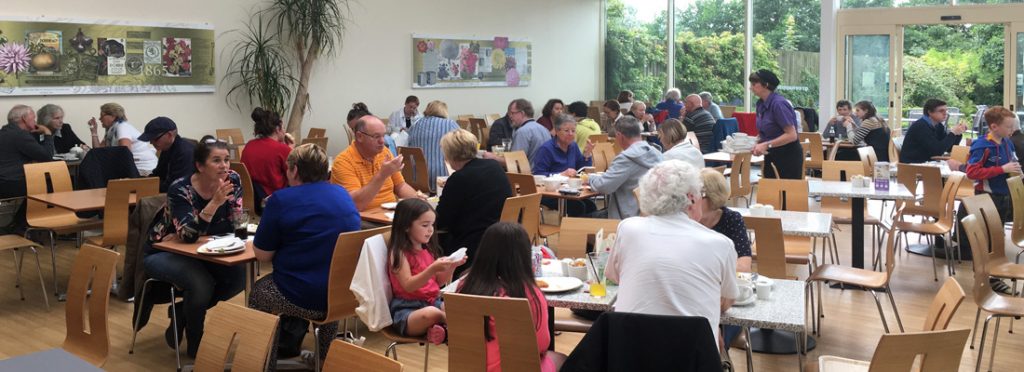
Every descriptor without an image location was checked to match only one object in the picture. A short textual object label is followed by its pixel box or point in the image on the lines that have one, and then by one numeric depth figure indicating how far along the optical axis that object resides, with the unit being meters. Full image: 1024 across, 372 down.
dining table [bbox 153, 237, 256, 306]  4.74
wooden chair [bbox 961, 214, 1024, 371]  4.75
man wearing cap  6.63
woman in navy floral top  4.98
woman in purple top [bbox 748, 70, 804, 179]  8.07
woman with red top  7.17
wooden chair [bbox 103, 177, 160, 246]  6.47
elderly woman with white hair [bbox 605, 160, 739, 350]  3.26
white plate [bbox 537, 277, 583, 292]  3.88
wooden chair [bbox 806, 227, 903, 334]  5.08
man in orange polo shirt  5.90
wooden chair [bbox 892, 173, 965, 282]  6.81
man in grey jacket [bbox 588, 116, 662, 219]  6.44
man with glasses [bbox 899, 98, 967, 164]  8.96
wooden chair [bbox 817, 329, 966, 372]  2.87
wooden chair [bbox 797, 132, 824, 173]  10.78
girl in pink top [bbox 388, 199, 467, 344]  4.20
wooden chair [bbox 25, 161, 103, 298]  7.05
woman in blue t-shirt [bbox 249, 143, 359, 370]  4.46
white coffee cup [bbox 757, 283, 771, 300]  3.80
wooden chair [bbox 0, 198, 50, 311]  6.33
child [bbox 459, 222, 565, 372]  3.58
